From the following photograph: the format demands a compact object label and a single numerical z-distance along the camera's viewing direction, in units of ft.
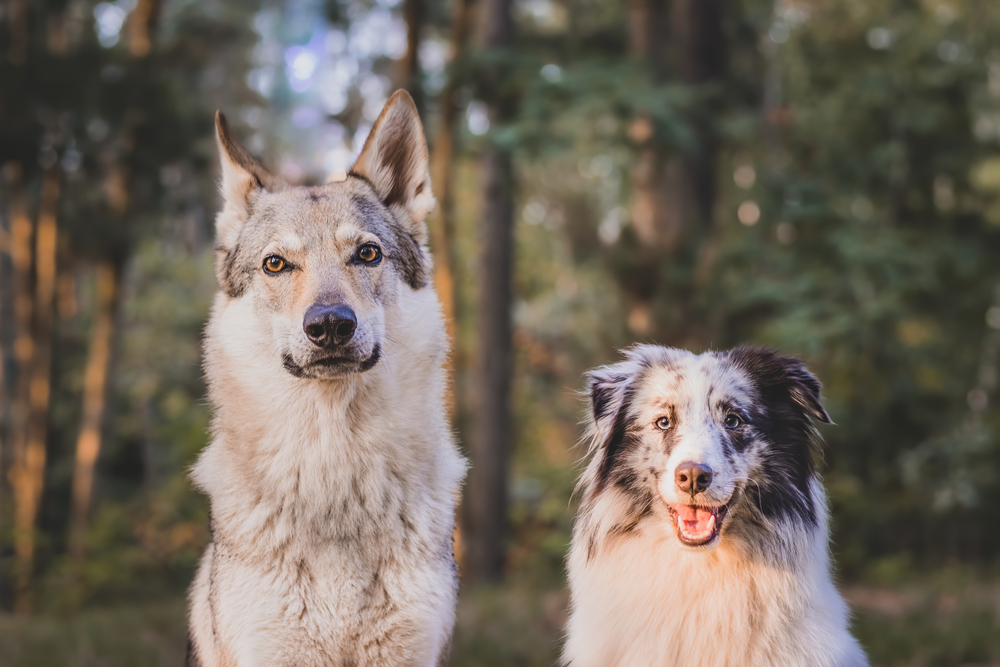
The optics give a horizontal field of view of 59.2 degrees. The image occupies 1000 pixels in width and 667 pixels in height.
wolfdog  10.55
